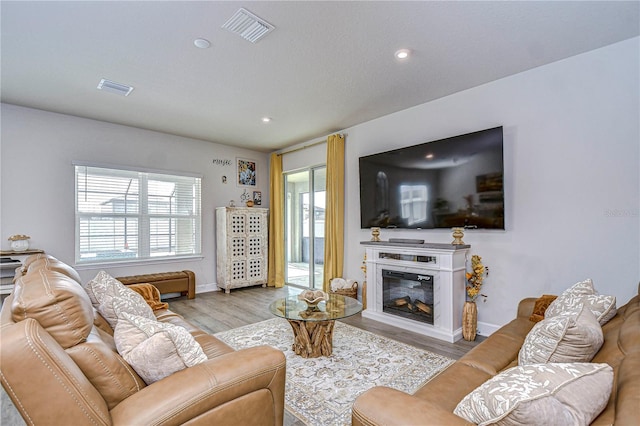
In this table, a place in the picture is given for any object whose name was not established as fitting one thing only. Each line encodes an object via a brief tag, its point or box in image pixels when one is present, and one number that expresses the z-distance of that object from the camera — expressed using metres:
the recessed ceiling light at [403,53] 2.70
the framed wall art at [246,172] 6.12
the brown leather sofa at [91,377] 0.95
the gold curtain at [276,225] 6.06
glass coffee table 2.73
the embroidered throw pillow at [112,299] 1.79
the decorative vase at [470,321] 3.19
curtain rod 5.33
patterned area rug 2.08
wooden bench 4.66
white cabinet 5.52
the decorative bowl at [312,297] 2.89
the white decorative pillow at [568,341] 1.26
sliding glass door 5.61
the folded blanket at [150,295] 2.98
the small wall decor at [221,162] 5.78
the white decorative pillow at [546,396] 0.87
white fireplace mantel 3.22
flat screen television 3.20
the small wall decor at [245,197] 6.17
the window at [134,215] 4.52
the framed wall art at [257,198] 6.35
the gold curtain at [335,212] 4.89
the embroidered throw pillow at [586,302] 1.70
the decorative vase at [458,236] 3.37
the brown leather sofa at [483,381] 0.93
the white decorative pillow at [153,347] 1.29
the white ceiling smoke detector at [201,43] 2.54
